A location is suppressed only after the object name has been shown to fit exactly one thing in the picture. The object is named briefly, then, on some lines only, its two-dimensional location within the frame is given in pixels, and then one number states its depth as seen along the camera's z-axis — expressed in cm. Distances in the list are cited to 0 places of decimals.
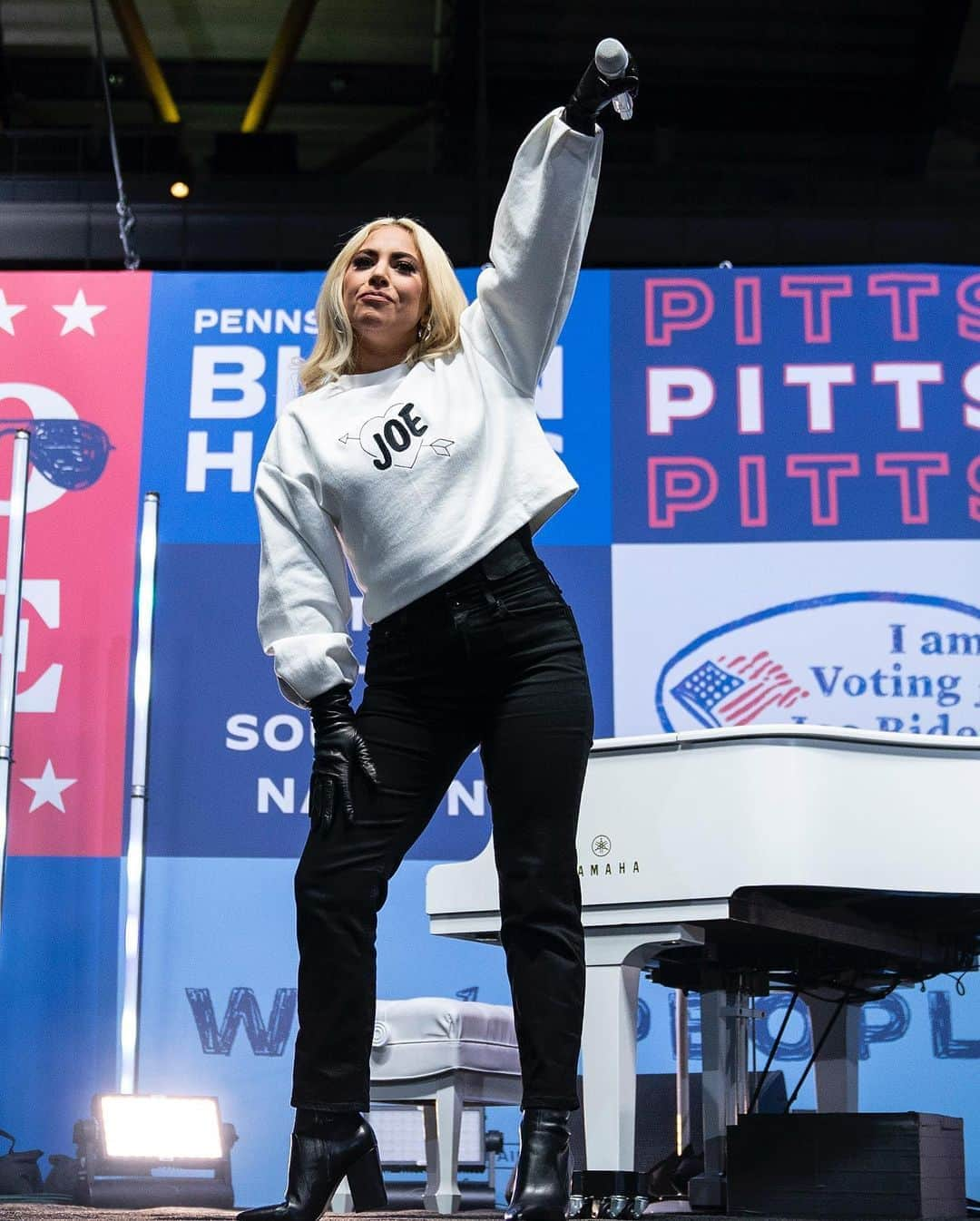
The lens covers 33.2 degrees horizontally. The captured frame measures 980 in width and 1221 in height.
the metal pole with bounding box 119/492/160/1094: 424
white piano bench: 350
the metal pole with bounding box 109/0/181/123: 680
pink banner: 462
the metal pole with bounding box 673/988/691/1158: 364
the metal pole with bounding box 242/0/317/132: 695
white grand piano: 268
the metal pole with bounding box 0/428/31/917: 421
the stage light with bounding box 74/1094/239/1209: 387
